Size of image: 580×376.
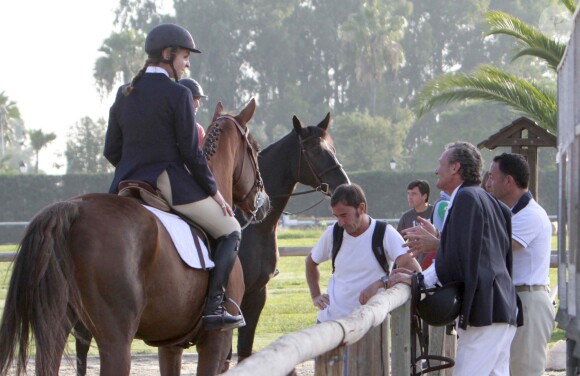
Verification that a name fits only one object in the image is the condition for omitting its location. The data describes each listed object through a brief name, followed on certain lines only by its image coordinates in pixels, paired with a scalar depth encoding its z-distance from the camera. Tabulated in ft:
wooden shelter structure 84.69
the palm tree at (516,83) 116.06
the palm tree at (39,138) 389.19
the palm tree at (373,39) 475.72
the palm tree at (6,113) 442.50
